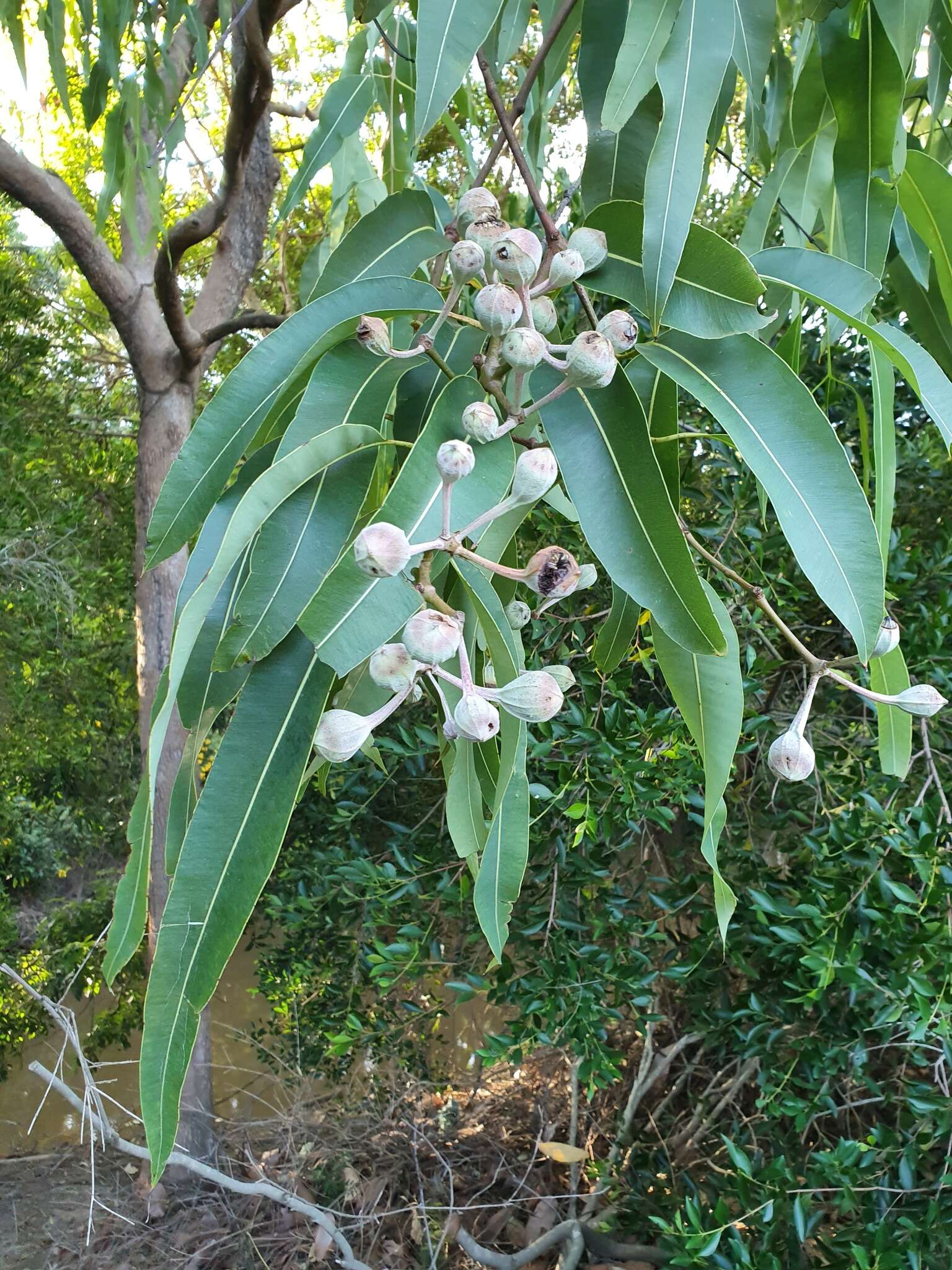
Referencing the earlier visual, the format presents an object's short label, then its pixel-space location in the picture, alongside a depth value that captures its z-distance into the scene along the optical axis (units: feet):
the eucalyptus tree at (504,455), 1.40
